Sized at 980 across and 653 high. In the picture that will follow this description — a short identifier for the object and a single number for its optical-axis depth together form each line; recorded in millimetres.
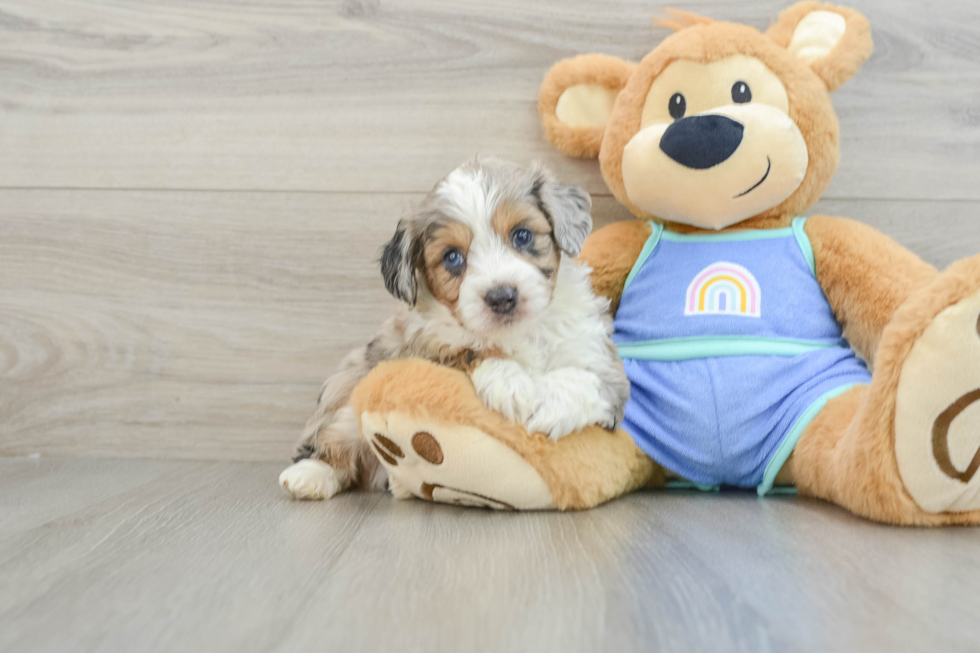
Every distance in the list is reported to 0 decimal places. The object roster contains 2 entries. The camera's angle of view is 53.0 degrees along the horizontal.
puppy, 621
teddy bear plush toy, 609
